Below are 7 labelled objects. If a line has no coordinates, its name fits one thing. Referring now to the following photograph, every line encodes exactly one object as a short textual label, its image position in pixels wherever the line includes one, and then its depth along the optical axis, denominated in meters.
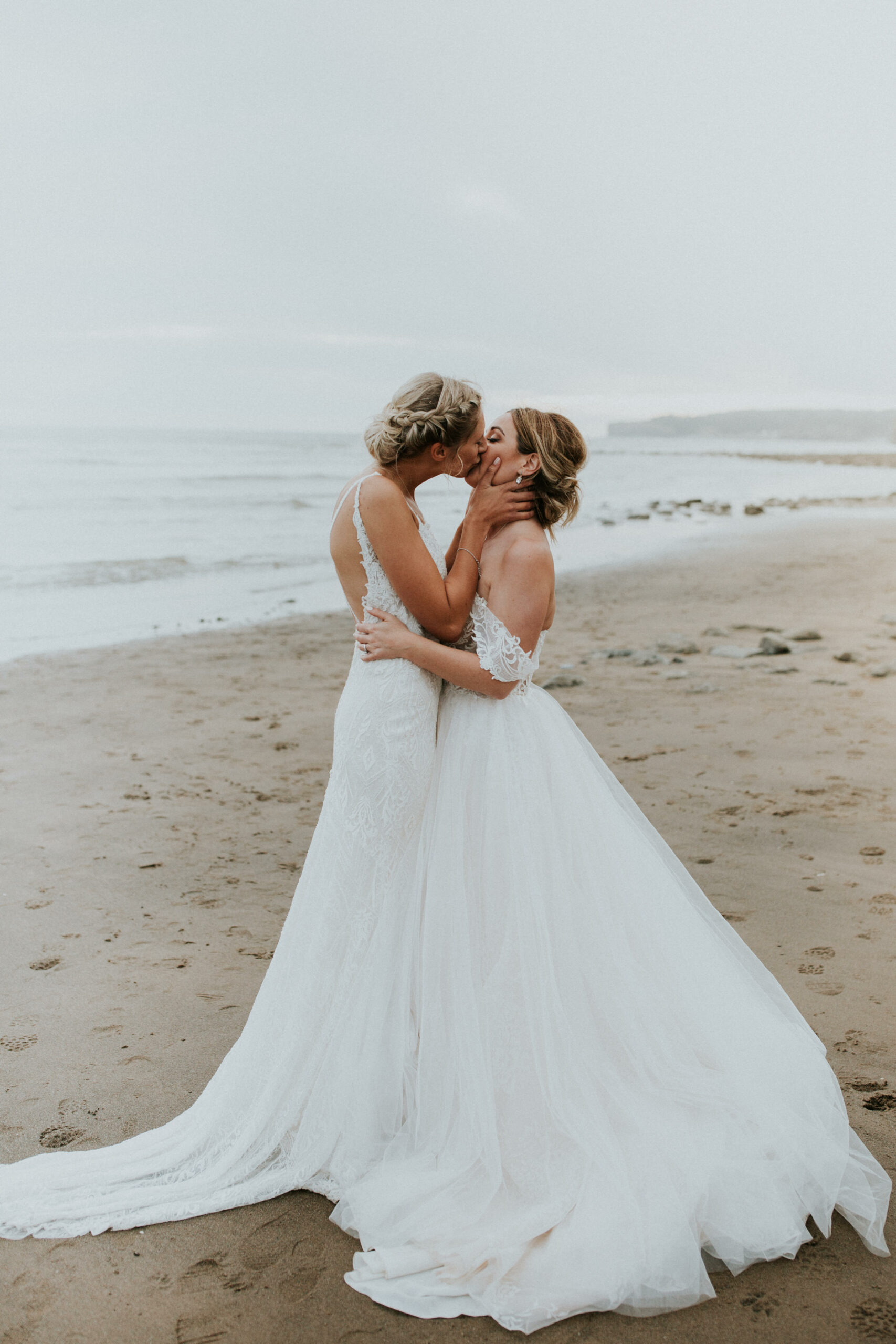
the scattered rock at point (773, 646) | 9.67
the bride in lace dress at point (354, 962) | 2.60
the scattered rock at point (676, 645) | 10.11
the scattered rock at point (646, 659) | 9.53
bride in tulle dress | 2.31
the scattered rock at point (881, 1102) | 3.00
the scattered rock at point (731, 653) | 9.67
